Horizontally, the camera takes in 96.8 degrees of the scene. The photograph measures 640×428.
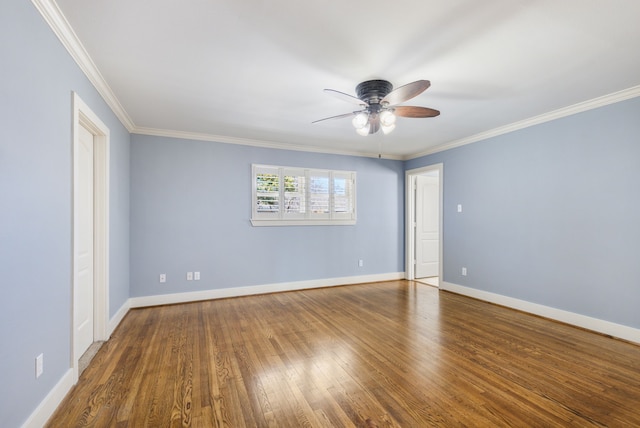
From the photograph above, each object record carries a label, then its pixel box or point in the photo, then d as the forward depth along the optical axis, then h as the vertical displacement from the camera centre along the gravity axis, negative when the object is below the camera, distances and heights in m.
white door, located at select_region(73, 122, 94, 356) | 2.61 -0.25
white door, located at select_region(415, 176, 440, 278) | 5.93 -0.25
